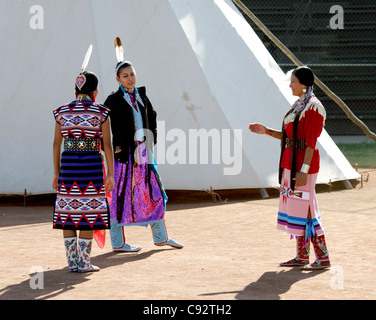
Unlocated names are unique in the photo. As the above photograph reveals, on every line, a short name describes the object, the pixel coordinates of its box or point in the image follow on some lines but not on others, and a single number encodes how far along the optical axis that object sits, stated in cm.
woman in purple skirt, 1095
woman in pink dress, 936
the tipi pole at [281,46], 1858
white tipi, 1632
